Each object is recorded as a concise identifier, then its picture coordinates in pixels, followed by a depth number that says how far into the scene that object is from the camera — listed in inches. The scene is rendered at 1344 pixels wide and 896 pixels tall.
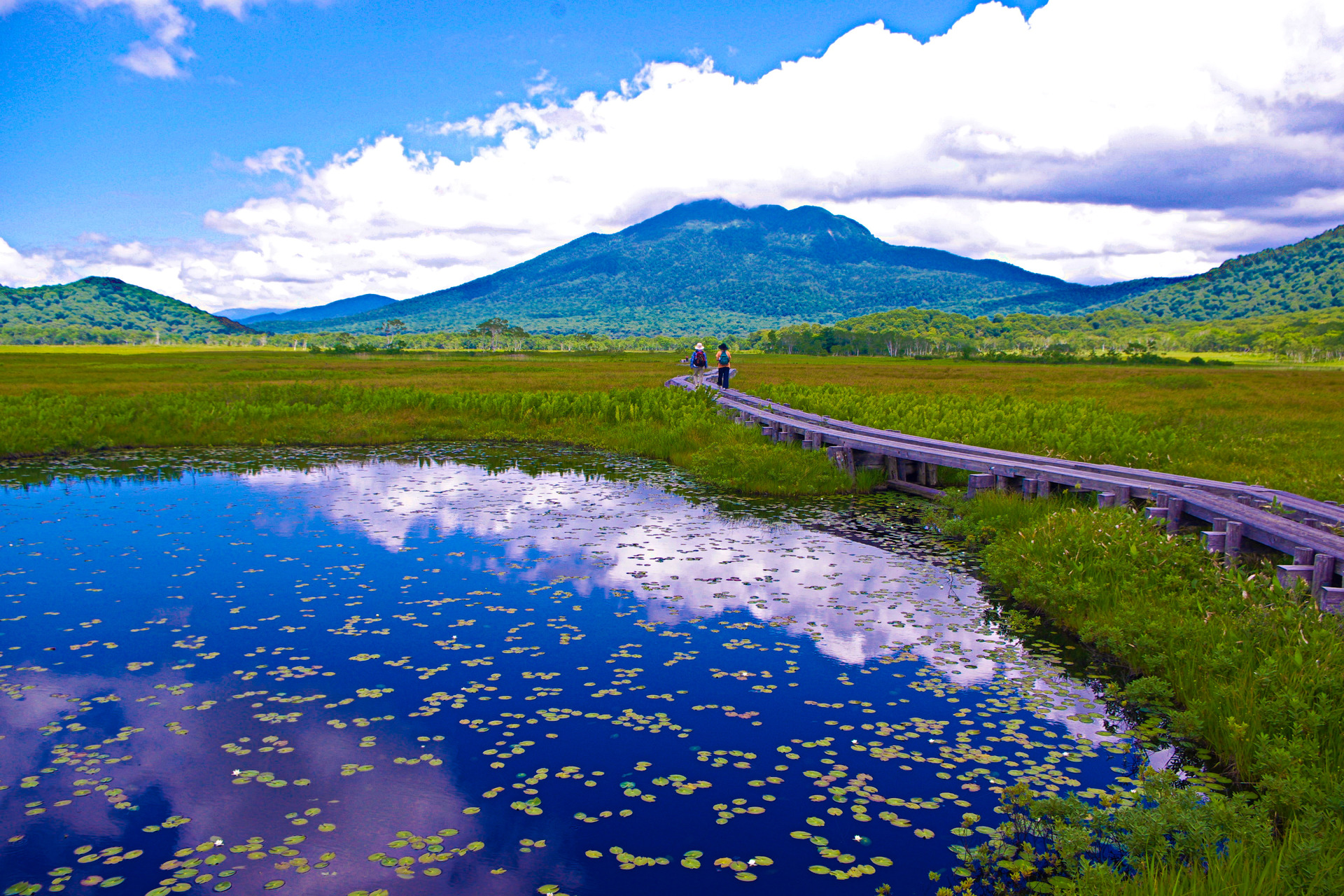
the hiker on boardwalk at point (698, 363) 1643.7
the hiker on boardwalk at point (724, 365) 1515.0
